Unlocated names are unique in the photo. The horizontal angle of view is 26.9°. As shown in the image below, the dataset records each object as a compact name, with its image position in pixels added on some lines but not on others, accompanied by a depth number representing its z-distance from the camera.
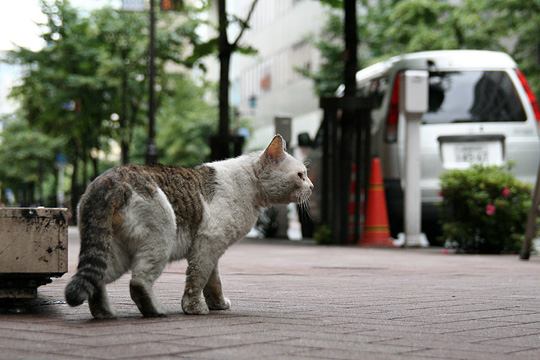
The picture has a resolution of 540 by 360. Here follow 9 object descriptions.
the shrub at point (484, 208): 13.70
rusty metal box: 5.88
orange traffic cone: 15.96
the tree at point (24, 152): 58.19
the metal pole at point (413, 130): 14.84
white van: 15.02
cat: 5.56
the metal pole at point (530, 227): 12.29
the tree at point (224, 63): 20.03
